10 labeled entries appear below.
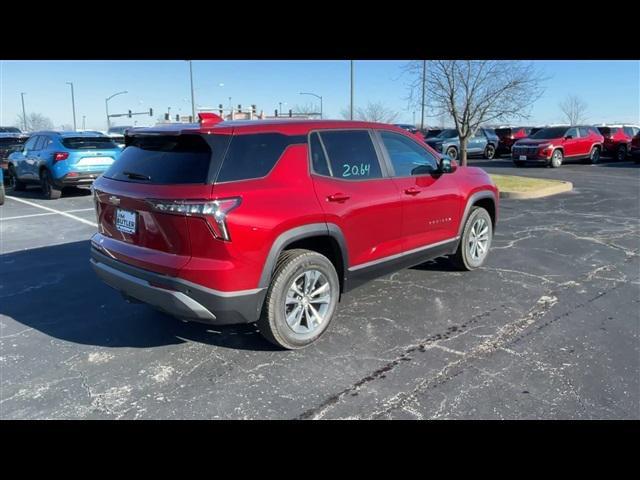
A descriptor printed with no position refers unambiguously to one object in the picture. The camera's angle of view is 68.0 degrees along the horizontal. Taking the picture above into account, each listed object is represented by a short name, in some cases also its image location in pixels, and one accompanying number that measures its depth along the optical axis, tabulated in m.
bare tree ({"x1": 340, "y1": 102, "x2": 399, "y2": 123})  48.78
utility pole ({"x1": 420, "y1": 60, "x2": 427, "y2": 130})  13.08
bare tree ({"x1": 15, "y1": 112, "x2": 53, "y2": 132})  100.38
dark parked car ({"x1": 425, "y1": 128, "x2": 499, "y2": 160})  22.27
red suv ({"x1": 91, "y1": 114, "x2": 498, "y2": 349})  3.22
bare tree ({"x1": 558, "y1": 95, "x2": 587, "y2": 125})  68.25
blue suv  11.24
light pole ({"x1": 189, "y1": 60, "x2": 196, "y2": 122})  32.59
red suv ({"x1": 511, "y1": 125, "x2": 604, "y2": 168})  19.84
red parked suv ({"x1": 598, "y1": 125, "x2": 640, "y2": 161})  23.64
